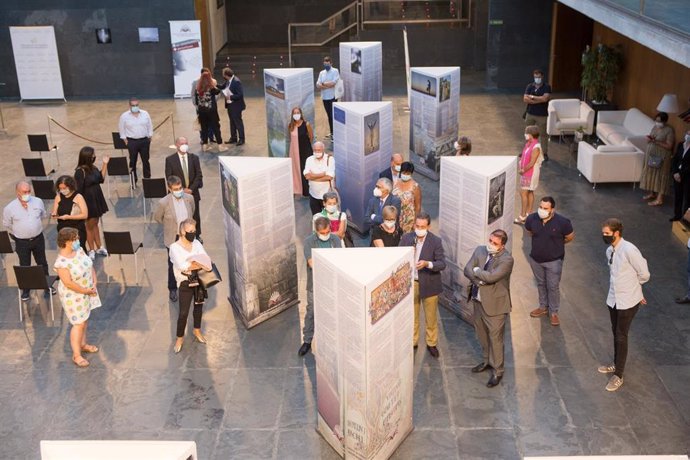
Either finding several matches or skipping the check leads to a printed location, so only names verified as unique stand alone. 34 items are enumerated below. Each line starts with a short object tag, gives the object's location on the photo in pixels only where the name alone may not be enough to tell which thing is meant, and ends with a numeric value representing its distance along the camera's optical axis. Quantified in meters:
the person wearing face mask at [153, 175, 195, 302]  10.15
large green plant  17.47
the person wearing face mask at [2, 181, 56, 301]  10.17
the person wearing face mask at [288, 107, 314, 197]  13.68
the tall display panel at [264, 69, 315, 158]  14.77
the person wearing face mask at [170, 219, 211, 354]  8.84
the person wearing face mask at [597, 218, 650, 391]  7.97
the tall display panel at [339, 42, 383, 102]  17.95
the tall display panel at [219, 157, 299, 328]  9.30
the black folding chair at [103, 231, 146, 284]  10.85
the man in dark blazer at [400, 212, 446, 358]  8.54
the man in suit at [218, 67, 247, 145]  16.61
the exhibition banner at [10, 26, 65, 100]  21.75
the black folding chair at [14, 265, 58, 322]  9.74
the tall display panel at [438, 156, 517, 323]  9.11
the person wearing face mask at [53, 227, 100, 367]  8.57
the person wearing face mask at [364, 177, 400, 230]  9.78
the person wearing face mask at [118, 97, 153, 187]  14.48
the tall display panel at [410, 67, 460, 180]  14.64
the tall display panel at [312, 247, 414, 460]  6.70
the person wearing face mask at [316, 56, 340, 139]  17.55
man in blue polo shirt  9.27
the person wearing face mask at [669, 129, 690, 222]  12.14
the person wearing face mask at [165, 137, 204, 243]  11.49
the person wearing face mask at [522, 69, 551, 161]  15.31
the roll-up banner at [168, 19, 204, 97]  21.75
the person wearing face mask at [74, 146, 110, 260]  11.12
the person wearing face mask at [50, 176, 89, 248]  10.55
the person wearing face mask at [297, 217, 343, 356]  8.51
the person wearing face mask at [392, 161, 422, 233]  10.32
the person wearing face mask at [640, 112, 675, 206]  13.09
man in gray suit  8.10
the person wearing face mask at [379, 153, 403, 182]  11.09
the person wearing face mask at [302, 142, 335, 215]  11.49
